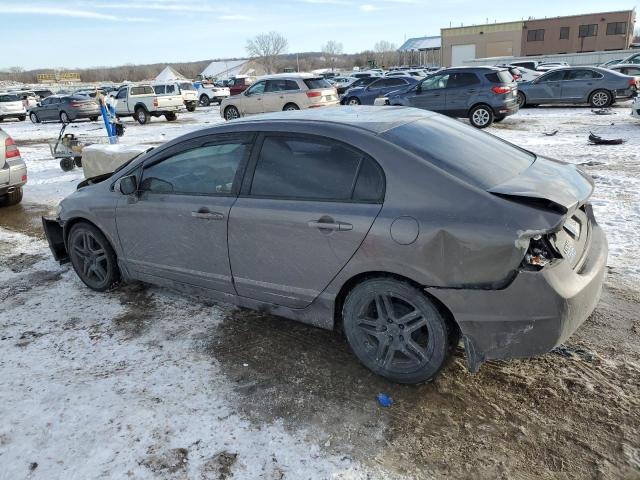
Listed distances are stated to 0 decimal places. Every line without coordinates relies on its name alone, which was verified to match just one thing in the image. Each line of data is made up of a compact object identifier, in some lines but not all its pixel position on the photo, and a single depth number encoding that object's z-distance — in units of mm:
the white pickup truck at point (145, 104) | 22000
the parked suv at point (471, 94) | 13906
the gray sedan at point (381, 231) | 2529
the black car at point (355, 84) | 26050
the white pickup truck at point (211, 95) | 31141
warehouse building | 60062
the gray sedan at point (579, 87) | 16703
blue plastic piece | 2832
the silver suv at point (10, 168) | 7484
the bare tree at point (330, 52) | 156900
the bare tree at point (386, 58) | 101244
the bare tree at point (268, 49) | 120250
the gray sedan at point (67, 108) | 24562
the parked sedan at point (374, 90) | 18516
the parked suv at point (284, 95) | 16828
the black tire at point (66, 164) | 10562
